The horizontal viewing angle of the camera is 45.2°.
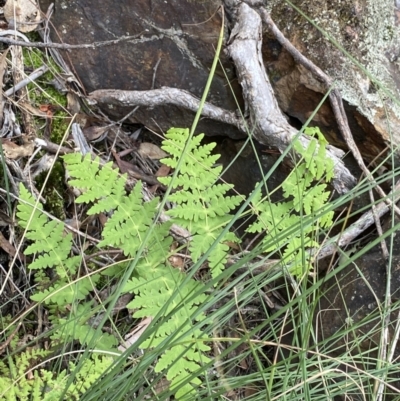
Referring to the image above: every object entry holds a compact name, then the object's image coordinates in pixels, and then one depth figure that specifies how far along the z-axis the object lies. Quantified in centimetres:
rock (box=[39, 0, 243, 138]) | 215
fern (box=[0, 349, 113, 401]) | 157
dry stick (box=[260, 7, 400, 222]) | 203
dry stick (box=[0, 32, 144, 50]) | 200
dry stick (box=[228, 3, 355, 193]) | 202
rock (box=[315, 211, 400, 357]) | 196
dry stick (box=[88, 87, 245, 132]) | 215
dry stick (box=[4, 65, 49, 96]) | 206
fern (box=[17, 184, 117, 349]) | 169
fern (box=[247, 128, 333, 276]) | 184
